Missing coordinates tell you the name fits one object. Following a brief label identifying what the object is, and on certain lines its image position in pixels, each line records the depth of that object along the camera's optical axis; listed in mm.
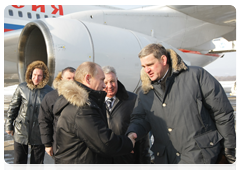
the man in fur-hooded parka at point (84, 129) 1467
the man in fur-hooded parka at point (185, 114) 1654
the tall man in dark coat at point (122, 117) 2203
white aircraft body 4102
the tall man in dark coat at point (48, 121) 2596
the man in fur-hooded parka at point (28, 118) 2879
